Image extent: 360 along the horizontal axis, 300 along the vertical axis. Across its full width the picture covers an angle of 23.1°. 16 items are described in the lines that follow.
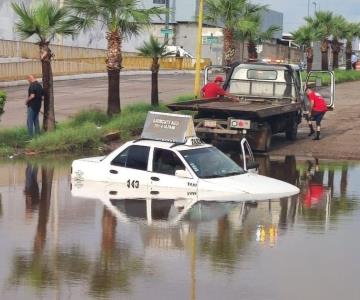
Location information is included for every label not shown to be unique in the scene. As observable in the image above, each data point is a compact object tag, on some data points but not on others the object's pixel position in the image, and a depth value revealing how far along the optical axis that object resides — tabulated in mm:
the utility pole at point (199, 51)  29984
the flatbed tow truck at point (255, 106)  22359
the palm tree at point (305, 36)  58469
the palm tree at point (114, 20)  26031
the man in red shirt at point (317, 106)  25797
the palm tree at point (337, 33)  61134
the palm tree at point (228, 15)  37625
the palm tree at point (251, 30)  38062
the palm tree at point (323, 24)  59203
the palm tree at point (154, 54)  30609
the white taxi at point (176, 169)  15422
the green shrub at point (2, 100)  23016
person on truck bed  25062
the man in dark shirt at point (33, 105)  23891
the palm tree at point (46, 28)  23641
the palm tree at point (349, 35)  64012
